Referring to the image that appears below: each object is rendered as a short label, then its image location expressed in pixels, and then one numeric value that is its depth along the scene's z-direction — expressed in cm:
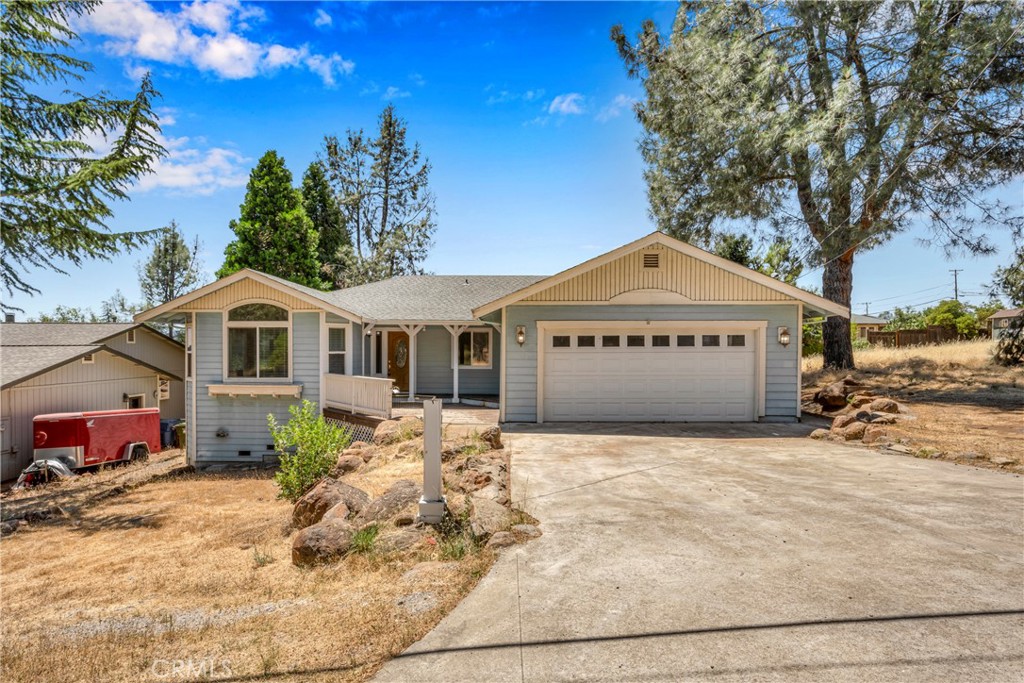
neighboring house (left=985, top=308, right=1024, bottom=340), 4100
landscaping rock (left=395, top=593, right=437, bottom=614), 333
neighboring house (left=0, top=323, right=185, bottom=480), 1405
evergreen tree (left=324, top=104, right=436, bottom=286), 3200
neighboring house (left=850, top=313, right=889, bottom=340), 4739
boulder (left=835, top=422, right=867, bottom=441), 896
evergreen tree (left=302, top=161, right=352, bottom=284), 3055
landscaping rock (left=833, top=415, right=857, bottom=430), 946
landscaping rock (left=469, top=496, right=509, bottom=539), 448
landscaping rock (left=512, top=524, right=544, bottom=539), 449
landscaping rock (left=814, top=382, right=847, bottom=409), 1194
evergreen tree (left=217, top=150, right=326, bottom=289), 2566
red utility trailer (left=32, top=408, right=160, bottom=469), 1341
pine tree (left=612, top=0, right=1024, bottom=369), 1297
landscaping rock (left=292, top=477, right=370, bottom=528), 560
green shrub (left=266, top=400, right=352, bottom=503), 800
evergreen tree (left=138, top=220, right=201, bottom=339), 3706
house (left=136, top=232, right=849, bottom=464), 1059
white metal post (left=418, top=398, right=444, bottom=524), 470
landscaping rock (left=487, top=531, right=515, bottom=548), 430
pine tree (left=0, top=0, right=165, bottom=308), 973
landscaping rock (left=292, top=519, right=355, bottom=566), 444
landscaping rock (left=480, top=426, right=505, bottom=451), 813
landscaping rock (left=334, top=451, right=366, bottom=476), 834
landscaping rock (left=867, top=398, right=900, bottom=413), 1008
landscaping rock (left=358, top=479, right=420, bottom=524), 510
